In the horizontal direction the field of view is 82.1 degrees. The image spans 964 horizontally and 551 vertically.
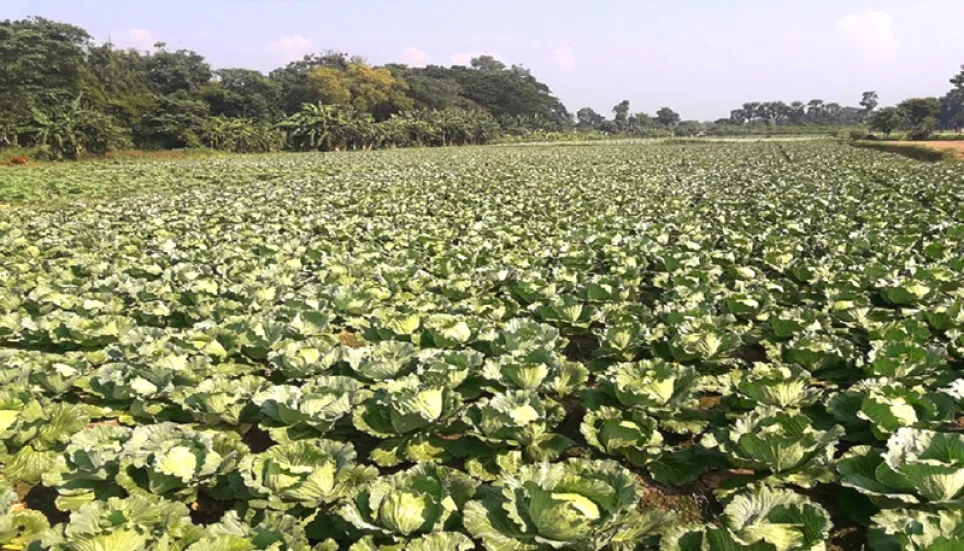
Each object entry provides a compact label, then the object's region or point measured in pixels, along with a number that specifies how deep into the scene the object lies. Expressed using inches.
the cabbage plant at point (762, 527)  89.0
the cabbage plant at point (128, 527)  92.5
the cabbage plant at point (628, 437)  129.0
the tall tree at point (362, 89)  2637.8
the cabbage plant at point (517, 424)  127.5
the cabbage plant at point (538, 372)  147.9
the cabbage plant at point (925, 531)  80.9
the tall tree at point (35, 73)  1513.3
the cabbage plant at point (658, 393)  139.3
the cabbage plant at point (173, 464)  114.3
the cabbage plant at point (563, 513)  94.2
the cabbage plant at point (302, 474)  110.3
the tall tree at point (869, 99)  5300.2
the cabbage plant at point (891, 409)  123.8
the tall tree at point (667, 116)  6501.0
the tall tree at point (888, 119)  2303.2
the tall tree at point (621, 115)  5143.2
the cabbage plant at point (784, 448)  111.8
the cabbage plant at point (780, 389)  139.8
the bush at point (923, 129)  2178.5
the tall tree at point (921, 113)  2223.2
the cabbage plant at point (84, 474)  116.3
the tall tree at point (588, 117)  6860.2
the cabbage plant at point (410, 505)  99.8
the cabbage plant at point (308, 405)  134.7
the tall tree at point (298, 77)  2728.8
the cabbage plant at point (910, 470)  95.0
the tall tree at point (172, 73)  2519.7
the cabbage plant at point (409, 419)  131.7
